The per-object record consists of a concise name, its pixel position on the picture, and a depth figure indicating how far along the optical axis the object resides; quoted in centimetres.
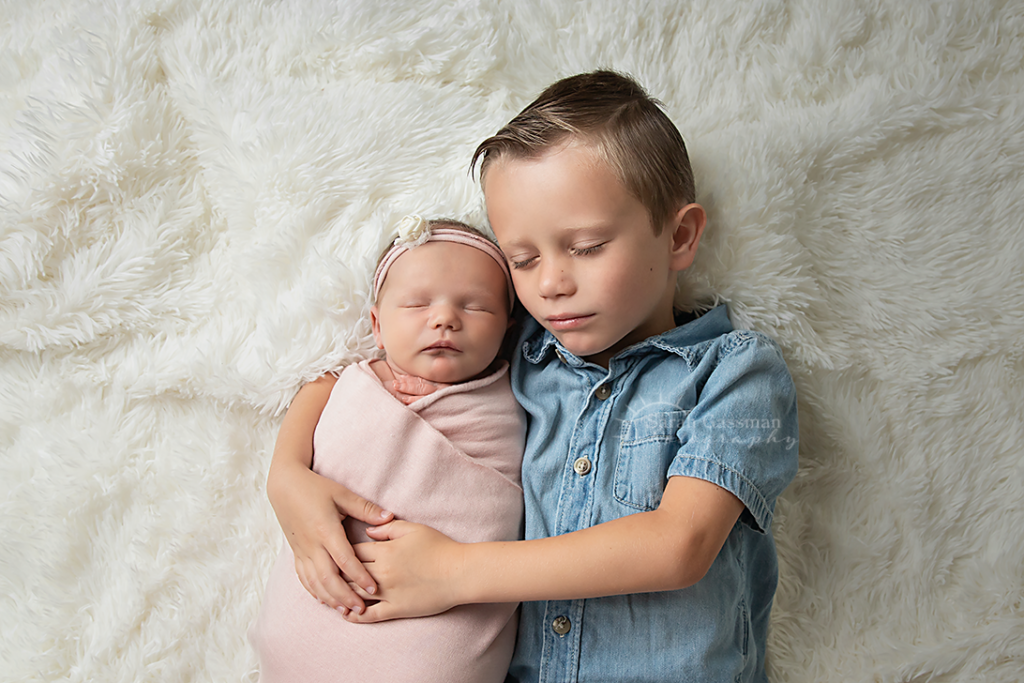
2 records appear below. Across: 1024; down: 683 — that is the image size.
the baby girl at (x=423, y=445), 70
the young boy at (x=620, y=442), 68
